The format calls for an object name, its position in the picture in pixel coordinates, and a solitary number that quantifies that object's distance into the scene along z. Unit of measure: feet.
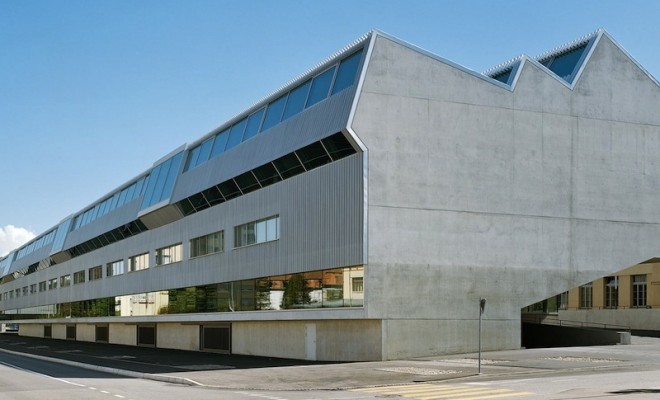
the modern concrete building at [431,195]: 114.01
